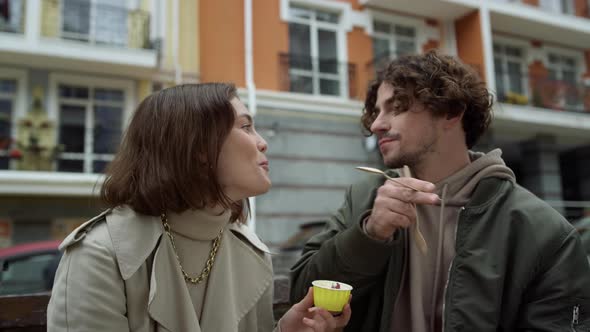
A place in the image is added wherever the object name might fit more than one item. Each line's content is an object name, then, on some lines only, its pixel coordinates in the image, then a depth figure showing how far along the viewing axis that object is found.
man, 1.61
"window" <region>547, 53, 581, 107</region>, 12.73
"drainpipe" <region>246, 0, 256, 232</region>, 9.95
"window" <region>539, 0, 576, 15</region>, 13.78
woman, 1.45
